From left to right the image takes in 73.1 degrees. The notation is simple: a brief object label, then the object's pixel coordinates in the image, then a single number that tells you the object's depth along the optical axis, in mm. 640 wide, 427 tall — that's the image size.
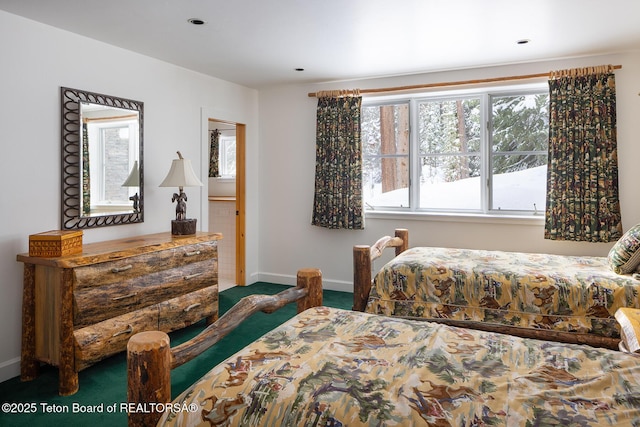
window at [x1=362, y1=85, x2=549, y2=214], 4305
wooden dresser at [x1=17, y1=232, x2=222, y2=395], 2662
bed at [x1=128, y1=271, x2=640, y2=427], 1171
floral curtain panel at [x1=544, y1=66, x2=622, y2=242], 3801
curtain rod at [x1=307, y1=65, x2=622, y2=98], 4096
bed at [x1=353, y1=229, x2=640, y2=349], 2703
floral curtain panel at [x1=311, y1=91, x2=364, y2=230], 4766
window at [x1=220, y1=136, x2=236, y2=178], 5805
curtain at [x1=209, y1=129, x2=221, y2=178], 5820
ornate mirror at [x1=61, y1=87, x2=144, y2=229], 3229
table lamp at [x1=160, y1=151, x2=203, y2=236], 3754
